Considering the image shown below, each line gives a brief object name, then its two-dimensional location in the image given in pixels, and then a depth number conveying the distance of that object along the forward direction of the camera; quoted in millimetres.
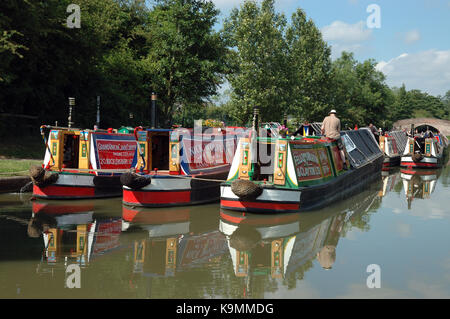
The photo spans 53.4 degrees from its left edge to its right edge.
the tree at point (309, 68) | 35500
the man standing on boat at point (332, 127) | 13815
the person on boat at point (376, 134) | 24809
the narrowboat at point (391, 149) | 23688
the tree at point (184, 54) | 28484
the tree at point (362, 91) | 51000
